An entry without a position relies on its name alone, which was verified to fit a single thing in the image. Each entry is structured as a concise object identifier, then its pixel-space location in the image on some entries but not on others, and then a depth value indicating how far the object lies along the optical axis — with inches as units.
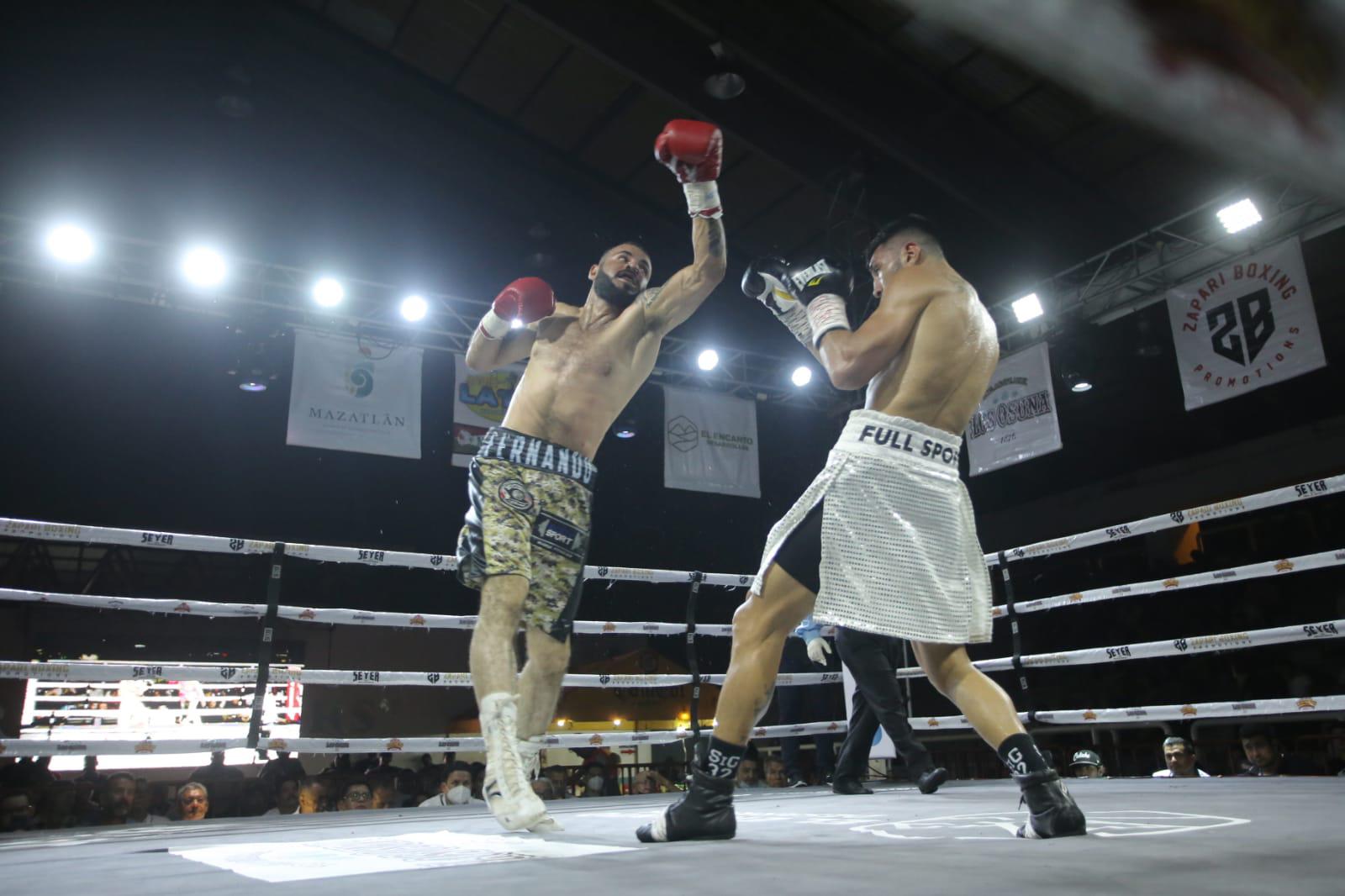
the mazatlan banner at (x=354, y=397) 263.7
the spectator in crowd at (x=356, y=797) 201.3
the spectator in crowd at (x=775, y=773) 228.2
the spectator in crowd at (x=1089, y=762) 187.3
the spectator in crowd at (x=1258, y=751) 173.6
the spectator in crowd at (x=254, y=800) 214.2
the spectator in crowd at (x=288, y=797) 219.9
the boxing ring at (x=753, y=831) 48.5
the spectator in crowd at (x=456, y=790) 169.9
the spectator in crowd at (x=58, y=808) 181.8
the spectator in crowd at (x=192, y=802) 193.8
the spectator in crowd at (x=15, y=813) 158.9
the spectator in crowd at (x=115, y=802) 192.5
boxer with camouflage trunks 89.3
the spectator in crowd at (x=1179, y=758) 173.8
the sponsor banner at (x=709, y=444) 315.3
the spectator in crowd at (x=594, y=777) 259.3
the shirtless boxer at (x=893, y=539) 70.4
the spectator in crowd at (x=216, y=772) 226.4
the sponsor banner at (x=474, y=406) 288.7
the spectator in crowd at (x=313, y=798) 216.1
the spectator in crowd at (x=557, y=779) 221.0
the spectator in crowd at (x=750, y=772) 231.9
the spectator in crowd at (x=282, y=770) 246.3
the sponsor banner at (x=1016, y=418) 283.7
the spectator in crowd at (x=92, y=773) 223.5
